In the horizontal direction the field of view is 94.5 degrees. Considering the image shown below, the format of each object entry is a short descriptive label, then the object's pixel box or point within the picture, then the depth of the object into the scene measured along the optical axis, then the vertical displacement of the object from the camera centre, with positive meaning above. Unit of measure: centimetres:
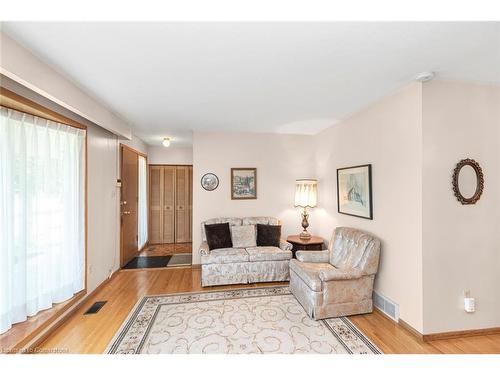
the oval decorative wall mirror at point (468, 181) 217 +6
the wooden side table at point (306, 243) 370 -89
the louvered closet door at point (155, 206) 570 -43
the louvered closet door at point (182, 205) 580 -42
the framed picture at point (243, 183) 425 +10
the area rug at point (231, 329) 203 -140
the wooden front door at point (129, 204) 415 -29
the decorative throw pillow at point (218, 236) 370 -77
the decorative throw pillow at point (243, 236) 379 -79
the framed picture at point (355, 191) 282 -4
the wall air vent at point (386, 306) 243 -130
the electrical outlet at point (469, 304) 218 -111
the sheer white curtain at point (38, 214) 196 -25
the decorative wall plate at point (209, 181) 417 +13
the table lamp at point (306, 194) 409 -11
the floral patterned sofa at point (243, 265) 335 -114
